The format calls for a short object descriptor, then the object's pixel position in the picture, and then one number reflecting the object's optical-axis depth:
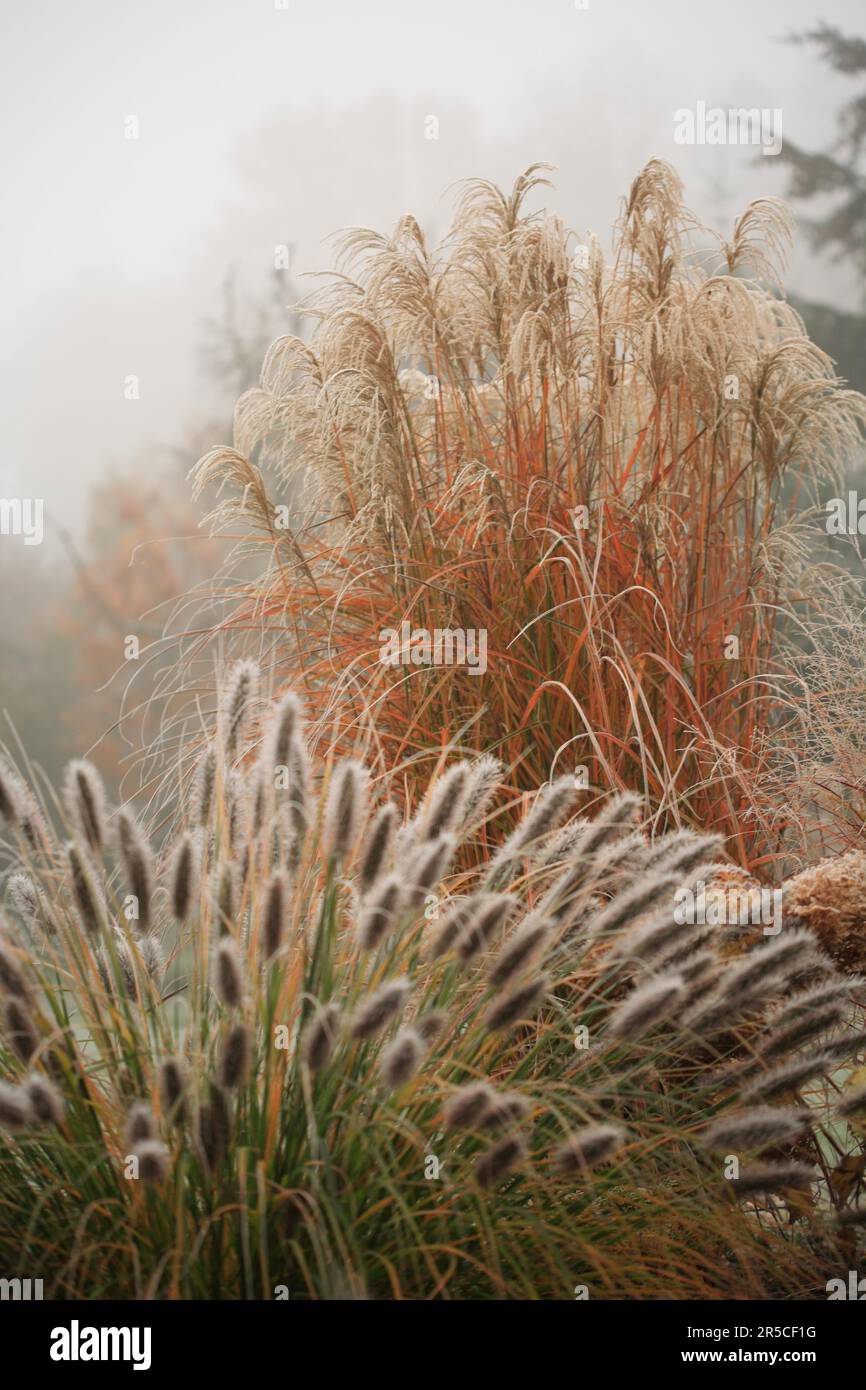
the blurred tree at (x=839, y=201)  10.12
